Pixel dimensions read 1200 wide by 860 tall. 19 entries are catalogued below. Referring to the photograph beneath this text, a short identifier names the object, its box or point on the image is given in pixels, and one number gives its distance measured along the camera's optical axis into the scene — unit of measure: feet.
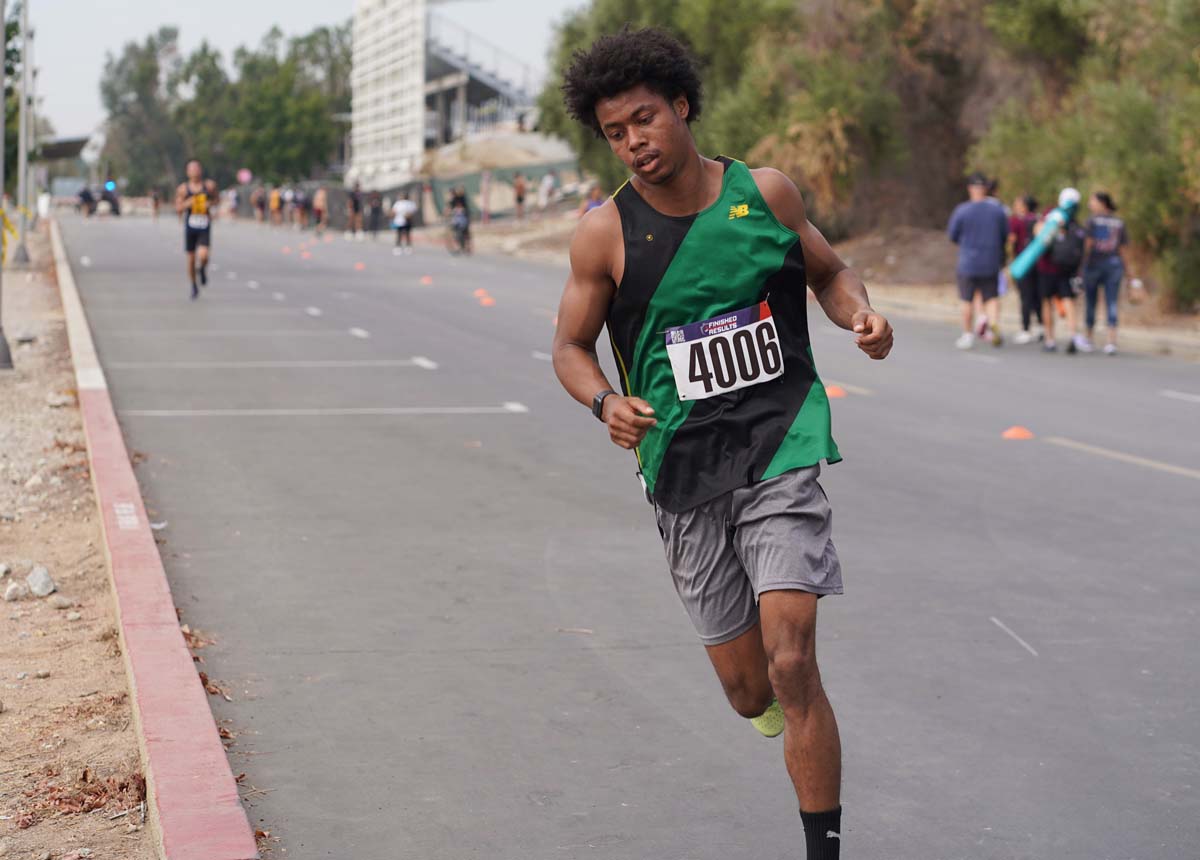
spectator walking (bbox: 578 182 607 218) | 141.86
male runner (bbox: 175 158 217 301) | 79.20
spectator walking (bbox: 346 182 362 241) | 207.92
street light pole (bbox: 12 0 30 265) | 100.73
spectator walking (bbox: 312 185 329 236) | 212.84
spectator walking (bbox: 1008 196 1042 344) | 70.13
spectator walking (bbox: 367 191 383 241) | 212.43
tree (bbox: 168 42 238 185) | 431.02
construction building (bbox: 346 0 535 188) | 317.63
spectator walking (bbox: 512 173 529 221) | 204.85
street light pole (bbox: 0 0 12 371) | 48.78
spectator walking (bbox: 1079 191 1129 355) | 66.69
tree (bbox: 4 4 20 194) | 103.07
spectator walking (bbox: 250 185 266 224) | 261.03
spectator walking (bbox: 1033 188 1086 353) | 66.28
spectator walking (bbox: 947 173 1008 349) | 65.77
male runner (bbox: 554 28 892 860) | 13.97
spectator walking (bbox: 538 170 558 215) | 221.05
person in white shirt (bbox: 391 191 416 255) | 162.91
